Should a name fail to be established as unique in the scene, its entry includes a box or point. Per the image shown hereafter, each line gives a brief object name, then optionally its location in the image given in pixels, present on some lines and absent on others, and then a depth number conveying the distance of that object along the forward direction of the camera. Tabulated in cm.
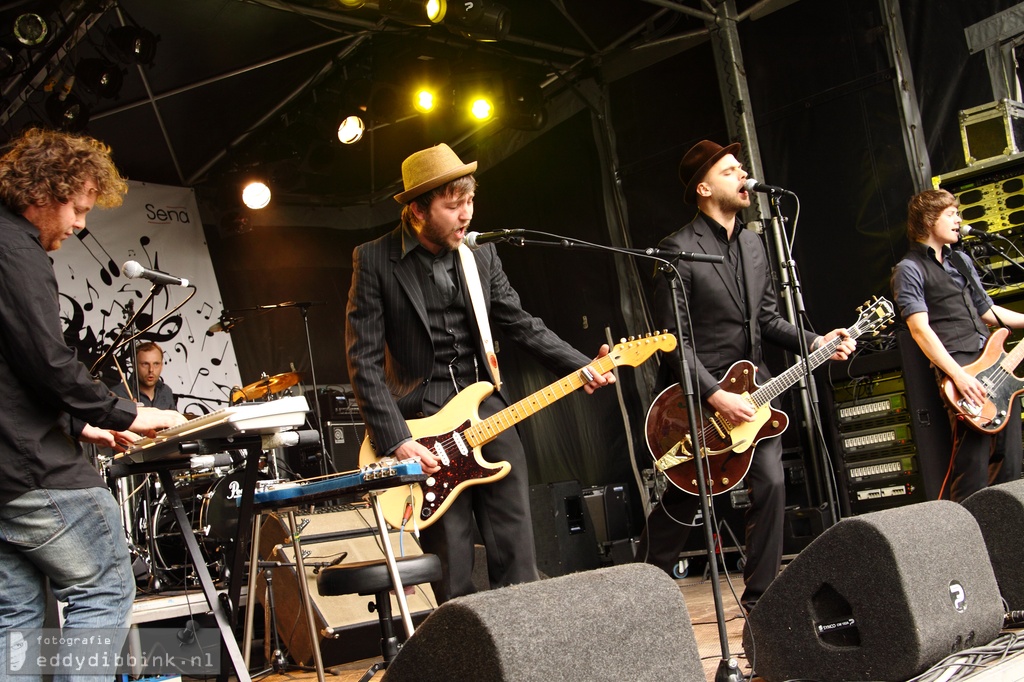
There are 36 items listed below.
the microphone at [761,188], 377
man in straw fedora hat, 331
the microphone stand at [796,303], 368
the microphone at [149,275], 324
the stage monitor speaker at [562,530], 688
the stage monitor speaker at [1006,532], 349
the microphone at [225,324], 802
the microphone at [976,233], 588
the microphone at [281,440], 289
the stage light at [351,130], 826
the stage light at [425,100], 801
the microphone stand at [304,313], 780
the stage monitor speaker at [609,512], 775
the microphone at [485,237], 305
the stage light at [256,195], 882
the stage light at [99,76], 684
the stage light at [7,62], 634
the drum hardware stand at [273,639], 507
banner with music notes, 805
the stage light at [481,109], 825
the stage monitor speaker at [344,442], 827
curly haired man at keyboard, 258
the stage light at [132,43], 660
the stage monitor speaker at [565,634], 179
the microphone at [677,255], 336
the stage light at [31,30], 623
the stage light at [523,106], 822
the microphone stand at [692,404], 284
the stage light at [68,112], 700
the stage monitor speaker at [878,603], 280
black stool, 326
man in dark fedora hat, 410
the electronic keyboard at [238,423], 257
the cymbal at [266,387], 729
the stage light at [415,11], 662
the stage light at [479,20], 684
